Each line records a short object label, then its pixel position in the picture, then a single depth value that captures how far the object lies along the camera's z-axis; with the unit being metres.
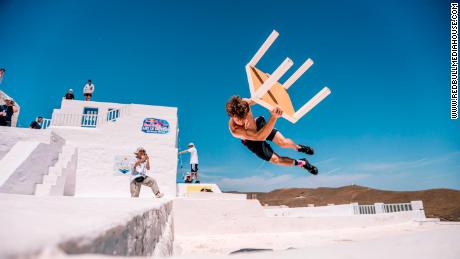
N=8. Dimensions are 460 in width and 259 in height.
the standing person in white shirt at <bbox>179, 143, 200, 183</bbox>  15.12
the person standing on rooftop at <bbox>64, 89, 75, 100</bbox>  16.13
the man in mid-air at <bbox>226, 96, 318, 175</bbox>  4.43
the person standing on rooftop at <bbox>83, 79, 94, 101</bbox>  16.38
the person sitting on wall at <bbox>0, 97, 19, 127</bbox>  9.90
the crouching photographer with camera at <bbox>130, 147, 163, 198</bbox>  6.74
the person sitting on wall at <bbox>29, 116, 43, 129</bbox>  12.09
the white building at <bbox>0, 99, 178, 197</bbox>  12.31
